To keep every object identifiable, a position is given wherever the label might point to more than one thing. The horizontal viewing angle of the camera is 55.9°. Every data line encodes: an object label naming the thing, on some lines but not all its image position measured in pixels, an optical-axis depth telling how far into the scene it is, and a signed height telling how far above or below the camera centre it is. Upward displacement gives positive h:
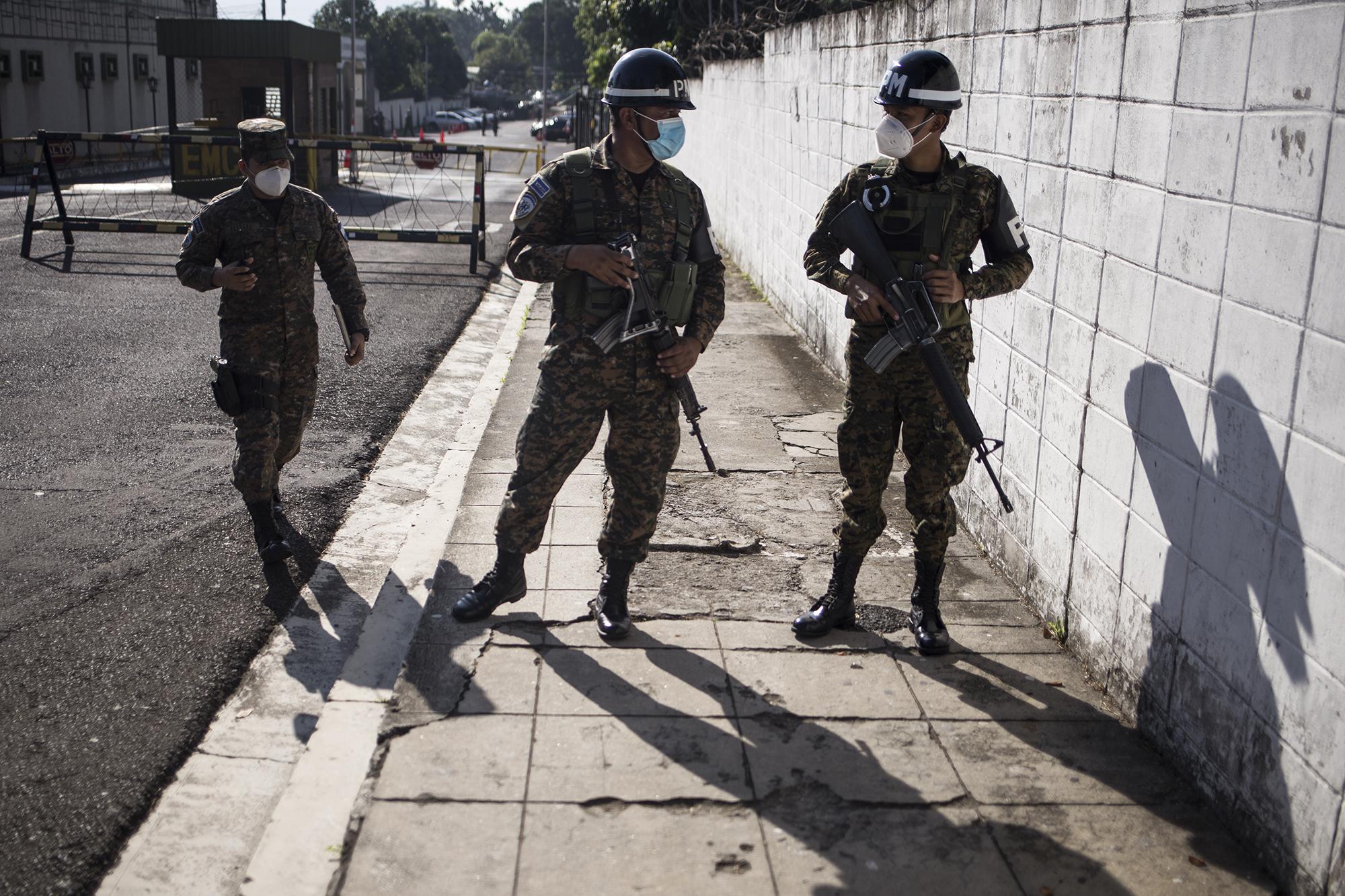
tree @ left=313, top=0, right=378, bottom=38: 80.62 +8.50
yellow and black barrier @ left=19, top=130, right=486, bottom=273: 13.07 -0.89
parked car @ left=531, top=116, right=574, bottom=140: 55.13 +0.93
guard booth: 24.38 +1.35
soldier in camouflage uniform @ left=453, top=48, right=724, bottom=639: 3.98 -0.45
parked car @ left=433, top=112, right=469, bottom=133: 69.38 +1.30
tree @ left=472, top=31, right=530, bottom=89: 137.38 +9.34
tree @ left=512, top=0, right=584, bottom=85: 114.93 +11.28
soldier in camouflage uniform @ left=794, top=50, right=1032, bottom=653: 3.88 -0.36
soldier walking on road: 4.83 -0.54
